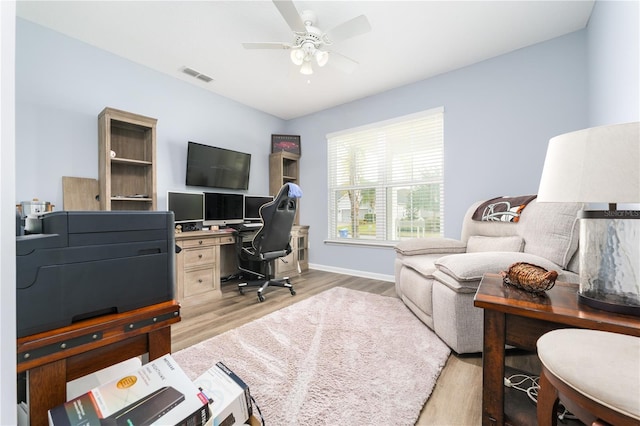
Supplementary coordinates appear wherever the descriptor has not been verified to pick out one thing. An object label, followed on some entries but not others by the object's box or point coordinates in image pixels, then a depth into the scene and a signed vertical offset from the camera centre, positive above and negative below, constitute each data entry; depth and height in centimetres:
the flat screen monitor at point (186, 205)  297 +6
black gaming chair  280 -29
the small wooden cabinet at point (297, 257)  384 -74
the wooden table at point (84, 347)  54 -32
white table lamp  81 +5
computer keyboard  327 -20
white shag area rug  123 -95
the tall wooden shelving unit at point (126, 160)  254 +51
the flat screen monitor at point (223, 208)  338 +2
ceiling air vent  310 +169
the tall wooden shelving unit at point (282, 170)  432 +71
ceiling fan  193 +143
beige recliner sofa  164 -36
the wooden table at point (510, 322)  91 -42
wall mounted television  339 +61
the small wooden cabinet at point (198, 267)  268 -62
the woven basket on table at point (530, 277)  104 -28
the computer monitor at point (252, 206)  389 +7
